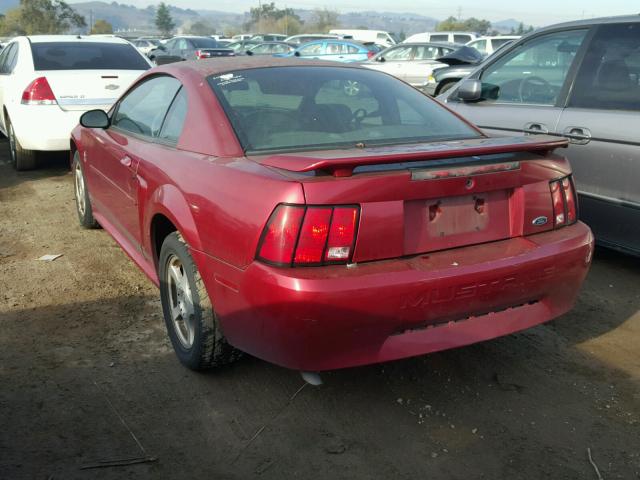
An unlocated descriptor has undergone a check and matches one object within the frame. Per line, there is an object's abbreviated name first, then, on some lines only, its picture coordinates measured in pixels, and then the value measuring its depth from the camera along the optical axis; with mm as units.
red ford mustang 2578
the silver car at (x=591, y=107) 4375
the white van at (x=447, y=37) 25469
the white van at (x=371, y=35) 37656
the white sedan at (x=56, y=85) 7352
